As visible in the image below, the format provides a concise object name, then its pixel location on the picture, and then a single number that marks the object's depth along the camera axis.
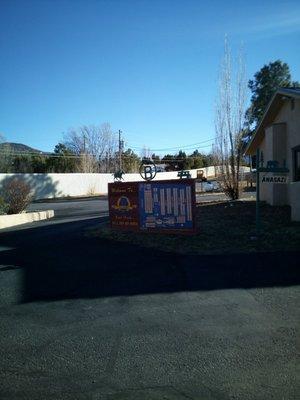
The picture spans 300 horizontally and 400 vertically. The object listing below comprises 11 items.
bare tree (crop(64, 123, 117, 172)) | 54.77
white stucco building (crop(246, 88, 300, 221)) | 15.38
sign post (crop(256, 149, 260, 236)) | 10.45
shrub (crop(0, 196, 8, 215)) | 15.95
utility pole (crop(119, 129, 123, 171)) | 58.73
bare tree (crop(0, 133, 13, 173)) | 48.03
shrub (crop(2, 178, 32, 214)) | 16.41
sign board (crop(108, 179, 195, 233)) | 10.94
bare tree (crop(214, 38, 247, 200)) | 21.36
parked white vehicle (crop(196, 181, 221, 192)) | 36.32
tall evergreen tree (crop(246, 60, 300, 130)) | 46.66
